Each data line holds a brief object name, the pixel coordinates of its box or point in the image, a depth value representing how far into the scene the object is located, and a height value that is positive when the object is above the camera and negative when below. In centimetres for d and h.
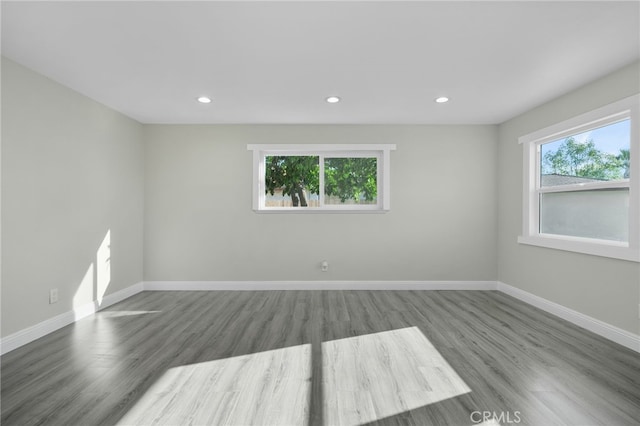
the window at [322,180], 459 +50
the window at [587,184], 265 +31
